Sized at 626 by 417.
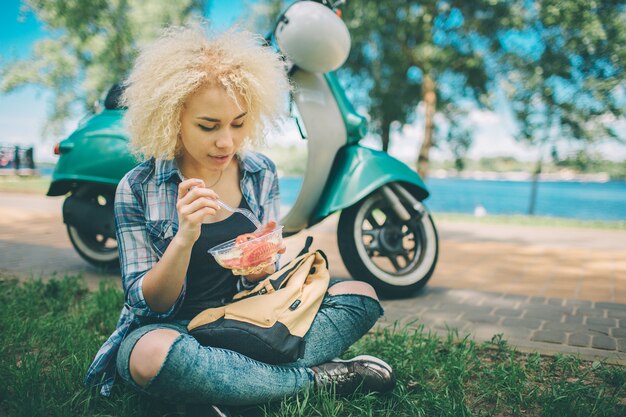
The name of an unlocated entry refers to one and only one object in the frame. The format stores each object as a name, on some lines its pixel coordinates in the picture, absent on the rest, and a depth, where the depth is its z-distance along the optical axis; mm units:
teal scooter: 2895
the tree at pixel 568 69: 11805
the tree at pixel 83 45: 14375
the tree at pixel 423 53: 12516
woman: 1392
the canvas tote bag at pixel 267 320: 1474
